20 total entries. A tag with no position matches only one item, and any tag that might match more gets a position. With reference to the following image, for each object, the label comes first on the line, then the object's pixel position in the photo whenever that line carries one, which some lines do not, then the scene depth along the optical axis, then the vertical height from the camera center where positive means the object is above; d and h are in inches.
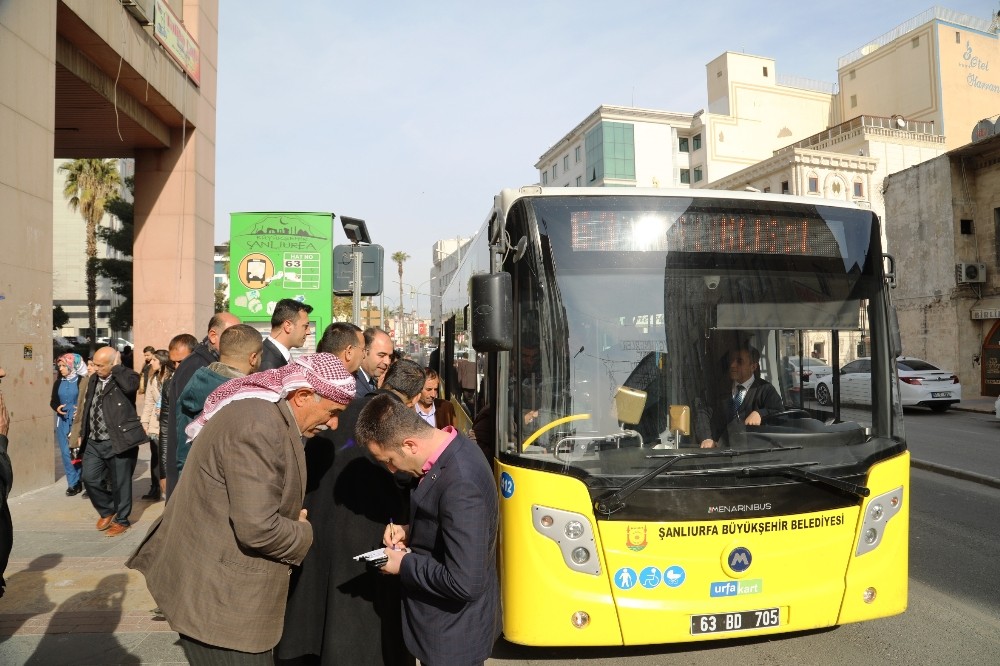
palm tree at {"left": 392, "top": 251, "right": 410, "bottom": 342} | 3744.6 +521.6
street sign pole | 323.6 +34.2
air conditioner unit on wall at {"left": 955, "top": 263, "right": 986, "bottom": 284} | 963.3 +99.1
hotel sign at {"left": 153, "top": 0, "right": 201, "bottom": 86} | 506.4 +242.5
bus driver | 160.6 -12.2
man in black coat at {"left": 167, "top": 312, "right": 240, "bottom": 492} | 183.6 -1.8
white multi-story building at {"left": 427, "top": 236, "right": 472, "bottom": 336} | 4135.1 +586.6
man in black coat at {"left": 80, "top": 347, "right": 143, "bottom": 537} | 279.3 -32.6
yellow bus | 149.8 -16.1
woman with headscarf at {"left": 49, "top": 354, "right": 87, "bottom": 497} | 387.5 -16.3
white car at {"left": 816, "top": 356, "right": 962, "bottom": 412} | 752.3 -40.1
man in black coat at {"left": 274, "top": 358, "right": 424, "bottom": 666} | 113.9 -34.7
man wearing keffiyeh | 94.9 -23.8
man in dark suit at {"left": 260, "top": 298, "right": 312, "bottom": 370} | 202.2 +7.7
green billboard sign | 451.5 +60.6
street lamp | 325.1 +56.9
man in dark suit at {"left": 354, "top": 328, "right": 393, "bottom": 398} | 228.8 +1.5
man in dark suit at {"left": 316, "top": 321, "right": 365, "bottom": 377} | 170.1 +3.1
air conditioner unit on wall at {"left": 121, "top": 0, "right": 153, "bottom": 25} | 461.4 +229.8
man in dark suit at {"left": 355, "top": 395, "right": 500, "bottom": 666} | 96.2 -25.0
